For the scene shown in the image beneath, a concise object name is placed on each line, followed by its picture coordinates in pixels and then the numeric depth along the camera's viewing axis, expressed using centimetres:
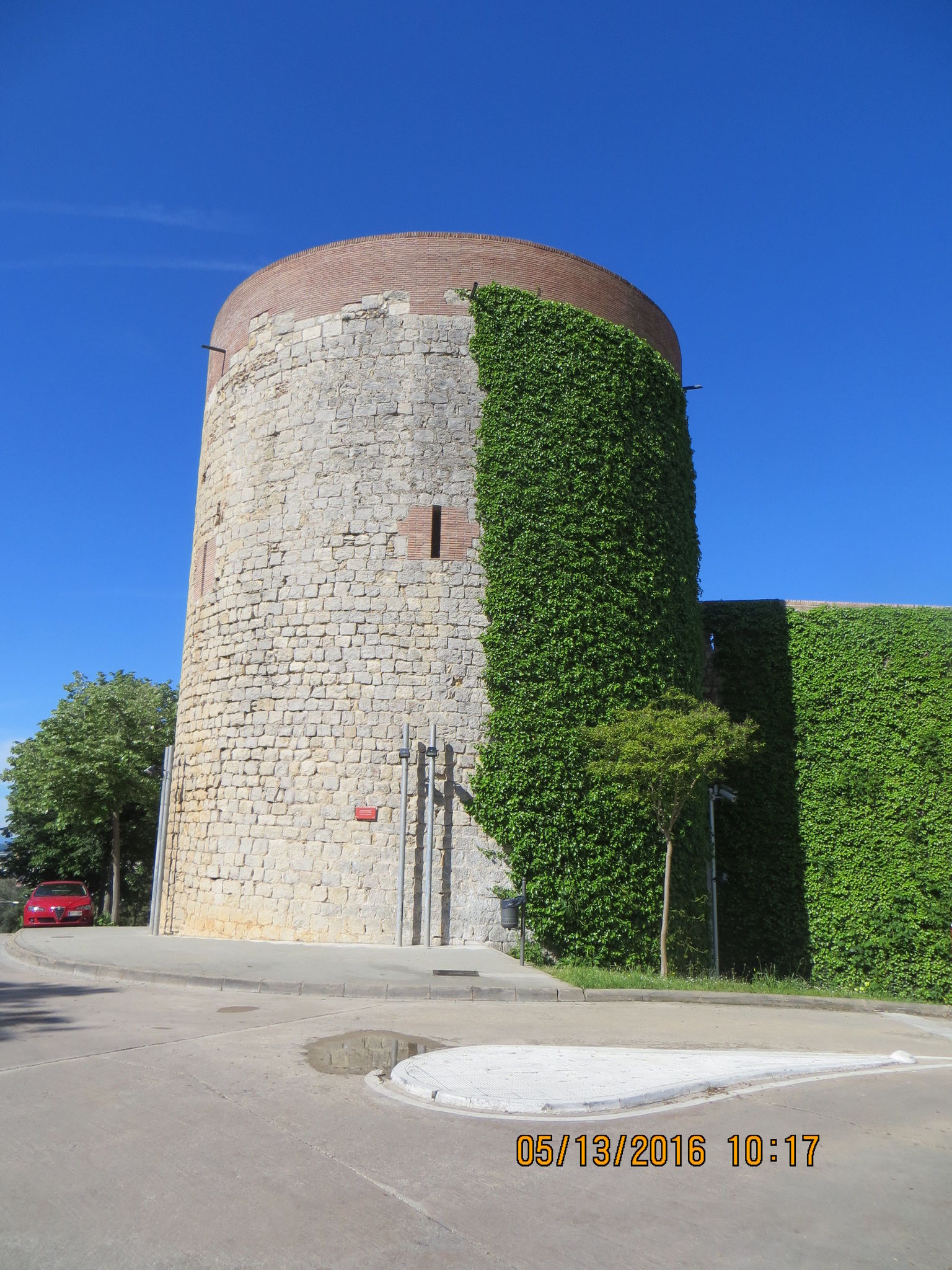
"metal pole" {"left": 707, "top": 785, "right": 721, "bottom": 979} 1634
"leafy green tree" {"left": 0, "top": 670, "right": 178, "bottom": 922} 2406
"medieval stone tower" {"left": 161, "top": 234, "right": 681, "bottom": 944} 1411
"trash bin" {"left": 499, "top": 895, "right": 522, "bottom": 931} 1235
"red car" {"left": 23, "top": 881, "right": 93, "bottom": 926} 2102
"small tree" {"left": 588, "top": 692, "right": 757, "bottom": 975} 1195
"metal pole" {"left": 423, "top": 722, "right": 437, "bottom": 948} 1341
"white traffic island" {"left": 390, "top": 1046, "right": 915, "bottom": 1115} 516
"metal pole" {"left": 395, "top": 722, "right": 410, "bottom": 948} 1334
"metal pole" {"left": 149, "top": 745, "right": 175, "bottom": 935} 1576
